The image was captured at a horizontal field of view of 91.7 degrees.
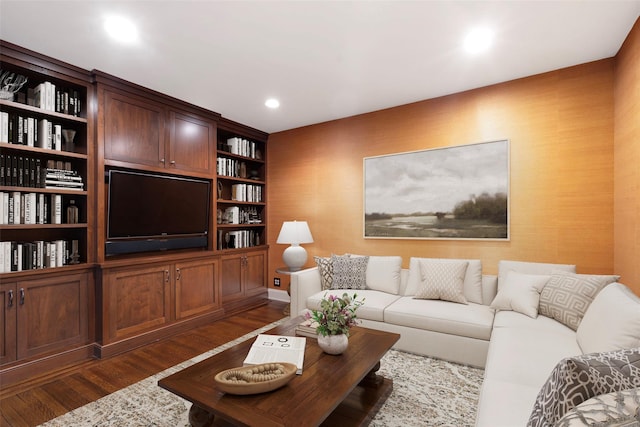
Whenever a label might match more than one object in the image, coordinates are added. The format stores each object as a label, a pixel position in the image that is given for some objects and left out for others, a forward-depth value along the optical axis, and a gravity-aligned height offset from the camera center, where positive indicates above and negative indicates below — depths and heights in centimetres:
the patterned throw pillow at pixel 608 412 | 72 -47
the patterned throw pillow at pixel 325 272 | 359 -66
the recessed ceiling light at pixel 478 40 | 234 +138
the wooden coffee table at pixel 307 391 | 132 -84
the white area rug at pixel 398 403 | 188 -123
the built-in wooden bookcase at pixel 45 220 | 240 -4
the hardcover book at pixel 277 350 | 175 -82
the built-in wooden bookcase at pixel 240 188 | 428 +42
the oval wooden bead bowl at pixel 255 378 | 142 -78
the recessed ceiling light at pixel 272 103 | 360 +134
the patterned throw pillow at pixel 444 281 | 293 -63
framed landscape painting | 320 +25
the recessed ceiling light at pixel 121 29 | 214 +134
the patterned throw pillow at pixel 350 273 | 349 -65
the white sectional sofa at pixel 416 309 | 252 -85
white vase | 185 -77
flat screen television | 296 +4
